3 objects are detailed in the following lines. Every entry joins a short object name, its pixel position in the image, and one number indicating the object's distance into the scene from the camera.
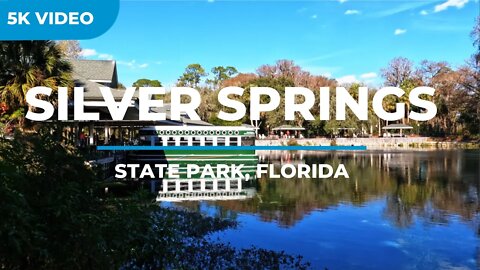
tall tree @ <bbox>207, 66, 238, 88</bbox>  92.12
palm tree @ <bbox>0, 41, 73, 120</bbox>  18.92
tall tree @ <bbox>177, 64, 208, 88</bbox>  92.06
